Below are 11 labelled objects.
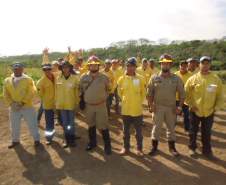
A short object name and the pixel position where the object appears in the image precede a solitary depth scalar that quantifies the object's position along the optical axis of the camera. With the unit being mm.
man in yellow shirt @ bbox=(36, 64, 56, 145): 4308
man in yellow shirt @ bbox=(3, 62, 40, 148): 4130
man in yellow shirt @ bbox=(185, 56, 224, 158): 3731
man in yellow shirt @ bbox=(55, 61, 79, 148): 4082
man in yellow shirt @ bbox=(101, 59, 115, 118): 5898
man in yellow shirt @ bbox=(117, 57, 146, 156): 3820
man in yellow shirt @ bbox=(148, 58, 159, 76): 6727
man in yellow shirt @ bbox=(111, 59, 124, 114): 6227
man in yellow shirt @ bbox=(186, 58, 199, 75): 5009
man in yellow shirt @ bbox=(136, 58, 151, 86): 6498
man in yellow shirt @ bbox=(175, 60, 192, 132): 4970
